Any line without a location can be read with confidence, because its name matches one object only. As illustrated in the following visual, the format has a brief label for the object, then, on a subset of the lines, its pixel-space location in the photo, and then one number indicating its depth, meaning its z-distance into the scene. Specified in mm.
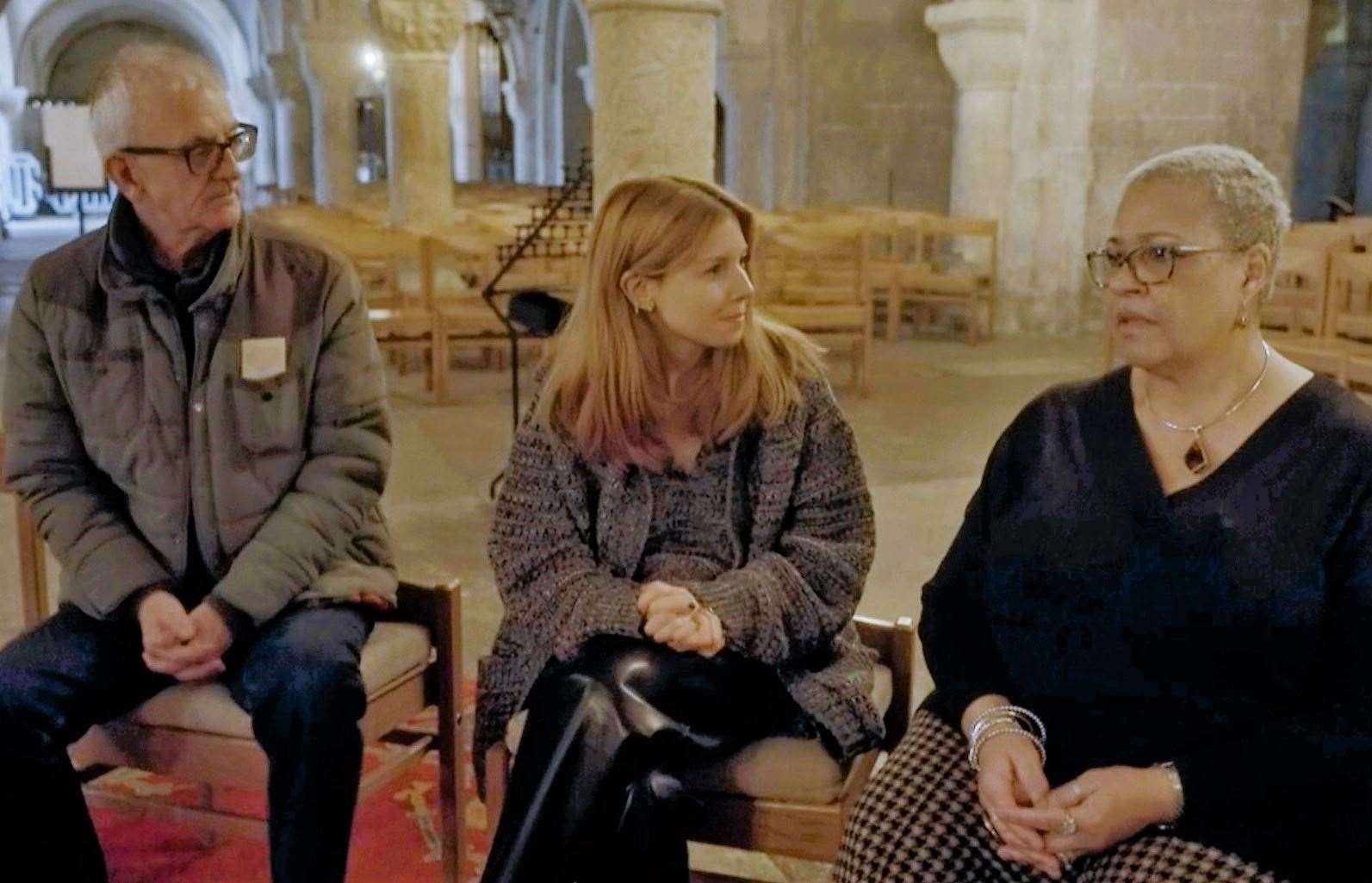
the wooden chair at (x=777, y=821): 1807
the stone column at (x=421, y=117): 9695
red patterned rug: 2443
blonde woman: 1896
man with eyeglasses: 2012
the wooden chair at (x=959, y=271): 9156
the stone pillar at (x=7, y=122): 21494
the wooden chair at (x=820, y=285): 7027
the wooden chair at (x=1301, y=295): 5728
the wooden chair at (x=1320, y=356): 5059
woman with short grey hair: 1575
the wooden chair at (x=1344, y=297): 5469
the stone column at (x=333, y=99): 14273
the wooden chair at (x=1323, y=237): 6789
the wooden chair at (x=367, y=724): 2014
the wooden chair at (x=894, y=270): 9195
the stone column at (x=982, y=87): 9547
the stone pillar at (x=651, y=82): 5711
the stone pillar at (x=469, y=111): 23469
